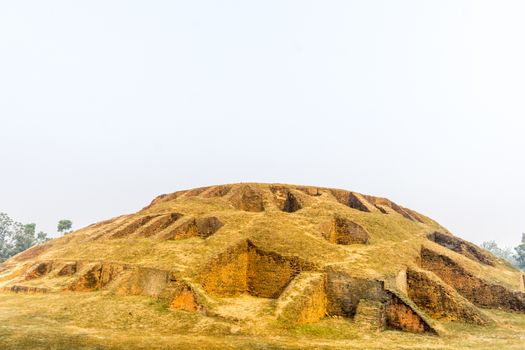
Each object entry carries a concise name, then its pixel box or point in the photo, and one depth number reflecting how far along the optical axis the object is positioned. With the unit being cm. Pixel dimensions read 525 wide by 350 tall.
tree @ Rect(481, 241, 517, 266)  10756
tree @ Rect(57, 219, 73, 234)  6317
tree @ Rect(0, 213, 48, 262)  5859
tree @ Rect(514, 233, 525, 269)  6397
